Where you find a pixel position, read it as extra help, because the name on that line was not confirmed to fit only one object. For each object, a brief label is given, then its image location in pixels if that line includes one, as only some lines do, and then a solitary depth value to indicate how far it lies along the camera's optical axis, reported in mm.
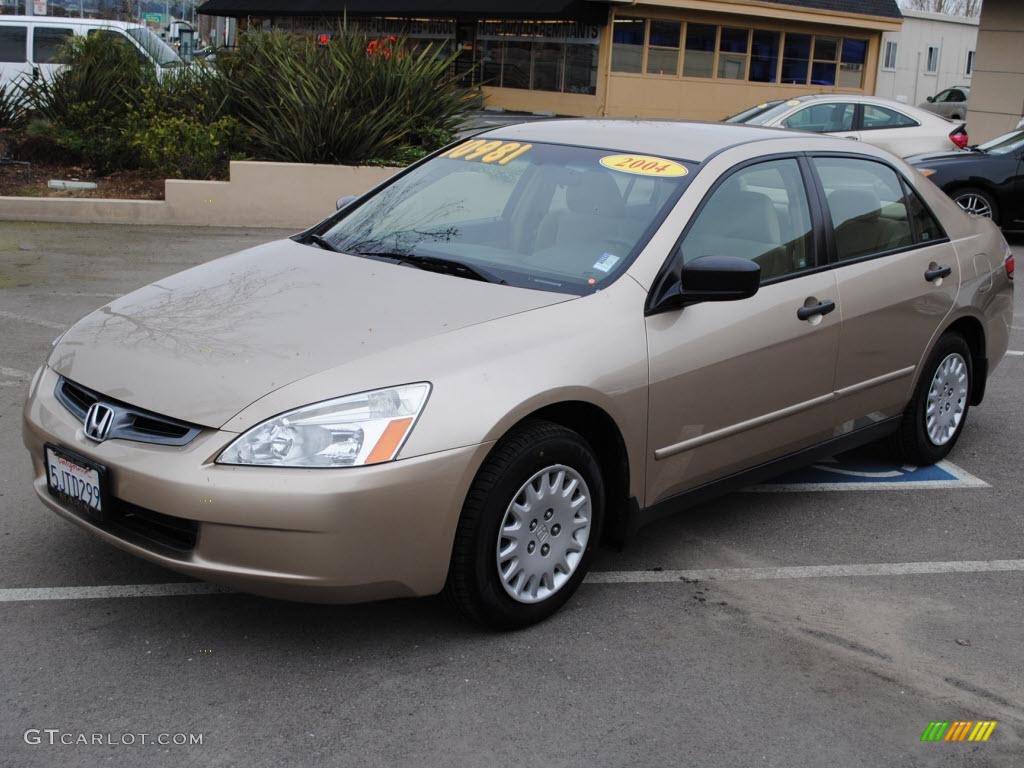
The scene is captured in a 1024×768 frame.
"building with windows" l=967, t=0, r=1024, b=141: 20438
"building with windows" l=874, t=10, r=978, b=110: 41812
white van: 20125
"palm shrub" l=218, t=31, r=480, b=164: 13133
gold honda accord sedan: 3488
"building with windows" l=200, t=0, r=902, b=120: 28812
